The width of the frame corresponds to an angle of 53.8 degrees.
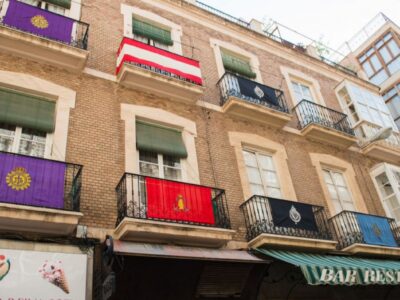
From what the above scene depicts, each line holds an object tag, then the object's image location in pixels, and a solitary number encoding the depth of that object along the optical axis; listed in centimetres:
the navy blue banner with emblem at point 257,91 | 1168
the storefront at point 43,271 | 598
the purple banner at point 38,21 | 878
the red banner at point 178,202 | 786
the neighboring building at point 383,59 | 2277
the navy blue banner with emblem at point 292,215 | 953
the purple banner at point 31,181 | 662
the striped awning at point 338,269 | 793
